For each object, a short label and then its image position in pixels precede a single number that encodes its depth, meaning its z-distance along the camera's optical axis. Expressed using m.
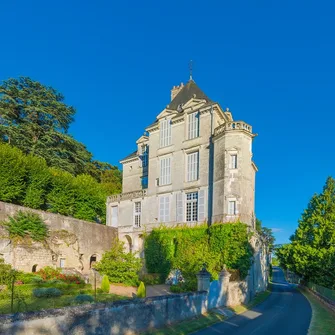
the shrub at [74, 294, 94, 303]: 14.33
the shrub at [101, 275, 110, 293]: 20.45
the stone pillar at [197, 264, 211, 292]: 16.58
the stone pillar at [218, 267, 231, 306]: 18.59
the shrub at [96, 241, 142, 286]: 24.95
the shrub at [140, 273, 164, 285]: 27.89
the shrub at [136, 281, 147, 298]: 18.05
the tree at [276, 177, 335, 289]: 31.83
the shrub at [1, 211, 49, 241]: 24.91
